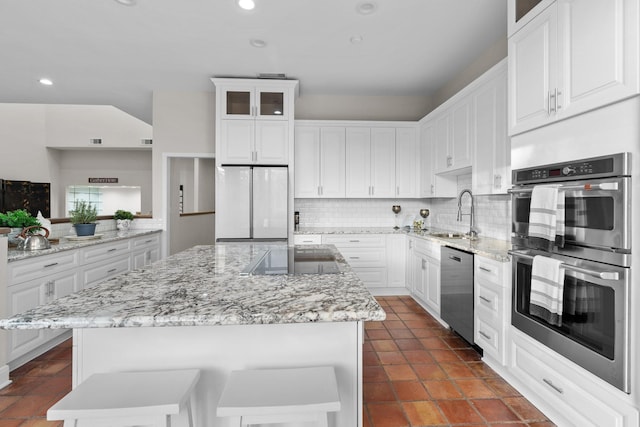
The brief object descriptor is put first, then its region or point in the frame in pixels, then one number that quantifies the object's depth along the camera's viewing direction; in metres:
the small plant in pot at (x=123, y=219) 4.36
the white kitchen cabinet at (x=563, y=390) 1.41
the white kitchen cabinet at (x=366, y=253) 4.16
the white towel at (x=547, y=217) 1.67
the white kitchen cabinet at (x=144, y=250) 3.97
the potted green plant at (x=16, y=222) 2.69
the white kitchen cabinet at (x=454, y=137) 3.19
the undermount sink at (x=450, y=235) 3.58
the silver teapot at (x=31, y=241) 2.63
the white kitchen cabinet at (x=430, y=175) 4.00
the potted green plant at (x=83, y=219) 3.37
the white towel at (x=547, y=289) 1.66
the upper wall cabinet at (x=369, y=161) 4.43
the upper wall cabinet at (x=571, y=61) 1.37
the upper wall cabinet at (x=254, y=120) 3.99
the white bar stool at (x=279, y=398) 0.93
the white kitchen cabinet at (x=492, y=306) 2.20
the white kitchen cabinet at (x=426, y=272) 3.31
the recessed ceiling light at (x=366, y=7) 2.58
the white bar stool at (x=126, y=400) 0.90
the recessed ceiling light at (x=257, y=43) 3.18
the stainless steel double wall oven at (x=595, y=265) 1.38
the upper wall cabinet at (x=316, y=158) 4.39
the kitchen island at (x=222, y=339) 1.10
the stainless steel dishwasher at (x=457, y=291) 2.64
